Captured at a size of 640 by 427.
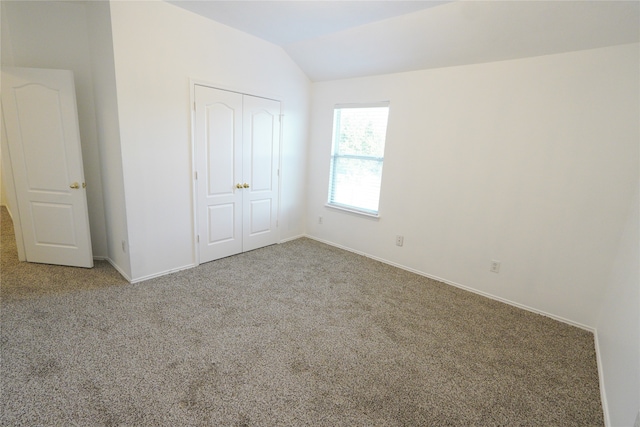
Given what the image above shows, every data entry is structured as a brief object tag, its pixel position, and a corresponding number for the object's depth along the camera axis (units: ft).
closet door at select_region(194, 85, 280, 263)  10.66
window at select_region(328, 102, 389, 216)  12.36
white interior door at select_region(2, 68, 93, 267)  9.19
